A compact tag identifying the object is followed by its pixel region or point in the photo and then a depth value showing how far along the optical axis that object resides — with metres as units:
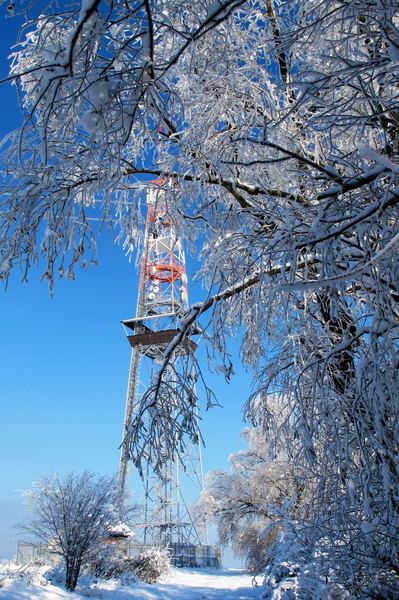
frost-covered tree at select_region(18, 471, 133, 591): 10.97
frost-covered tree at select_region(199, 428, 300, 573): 14.11
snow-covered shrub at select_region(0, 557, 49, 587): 9.72
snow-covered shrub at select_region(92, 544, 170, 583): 12.73
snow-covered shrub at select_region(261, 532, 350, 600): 4.33
